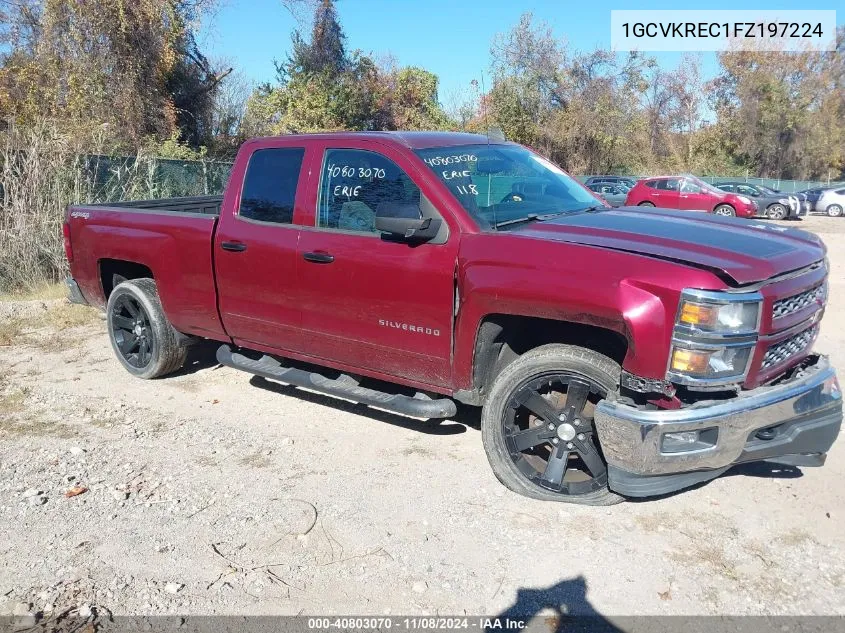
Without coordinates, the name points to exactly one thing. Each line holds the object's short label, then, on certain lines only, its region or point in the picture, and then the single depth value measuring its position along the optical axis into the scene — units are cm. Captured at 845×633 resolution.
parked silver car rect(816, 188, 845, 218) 2951
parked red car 2405
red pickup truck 337
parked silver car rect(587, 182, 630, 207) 2573
